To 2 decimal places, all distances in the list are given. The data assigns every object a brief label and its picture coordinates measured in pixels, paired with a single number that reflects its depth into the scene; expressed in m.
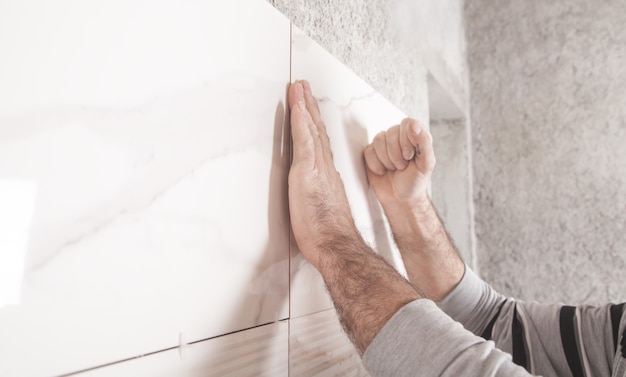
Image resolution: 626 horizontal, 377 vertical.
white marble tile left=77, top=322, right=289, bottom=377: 0.38
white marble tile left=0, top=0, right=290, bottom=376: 0.31
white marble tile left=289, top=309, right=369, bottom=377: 0.61
